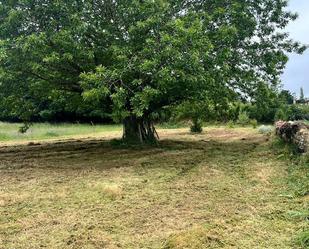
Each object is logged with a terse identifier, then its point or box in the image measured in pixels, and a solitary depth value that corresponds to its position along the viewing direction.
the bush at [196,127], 12.27
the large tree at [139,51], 6.32
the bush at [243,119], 15.19
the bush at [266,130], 10.21
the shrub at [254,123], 13.84
